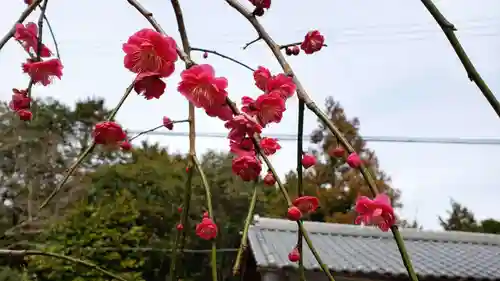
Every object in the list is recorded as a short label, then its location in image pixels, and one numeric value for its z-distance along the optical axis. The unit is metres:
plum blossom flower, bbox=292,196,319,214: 0.68
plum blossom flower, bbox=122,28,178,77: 0.59
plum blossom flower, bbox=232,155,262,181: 0.65
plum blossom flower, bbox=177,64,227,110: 0.58
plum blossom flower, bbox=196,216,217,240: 0.70
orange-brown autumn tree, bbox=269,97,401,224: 9.65
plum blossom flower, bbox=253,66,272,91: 0.74
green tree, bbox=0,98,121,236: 6.20
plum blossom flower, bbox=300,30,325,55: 0.87
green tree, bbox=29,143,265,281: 5.59
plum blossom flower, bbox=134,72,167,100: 0.59
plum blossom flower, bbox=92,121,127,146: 0.66
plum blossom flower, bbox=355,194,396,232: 0.53
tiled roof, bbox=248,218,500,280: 4.24
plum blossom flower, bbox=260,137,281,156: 0.82
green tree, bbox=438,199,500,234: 11.05
